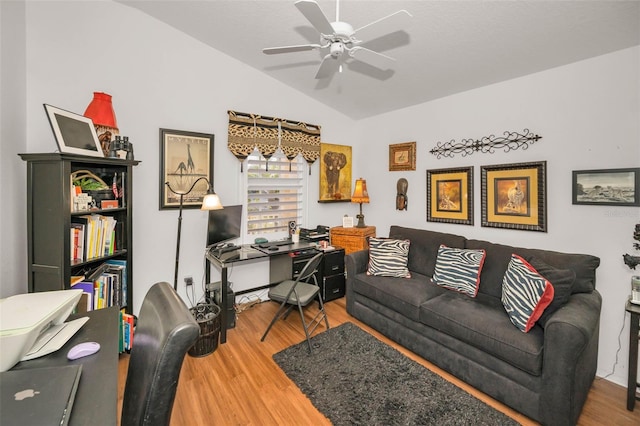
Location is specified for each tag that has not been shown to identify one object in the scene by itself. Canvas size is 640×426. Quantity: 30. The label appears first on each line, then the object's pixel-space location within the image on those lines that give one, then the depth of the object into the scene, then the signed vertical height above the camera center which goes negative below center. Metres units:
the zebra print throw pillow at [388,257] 3.12 -0.56
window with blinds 3.62 +0.21
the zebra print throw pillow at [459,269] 2.65 -0.60
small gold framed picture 3.81 +0.73
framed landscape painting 2.20 +0.18
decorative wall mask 3.90 +0.20
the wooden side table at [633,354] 1.89 -0.98
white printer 0.89 -0.40
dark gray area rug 1.87 -1.36
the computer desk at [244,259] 2.76 -0.54
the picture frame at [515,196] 2.68 +0.13
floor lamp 2.72 +0.03
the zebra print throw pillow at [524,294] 1.96 -0.63
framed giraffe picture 2.98 +0.48
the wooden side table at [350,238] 3.86 -0.41
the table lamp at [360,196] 4.17 +0.19
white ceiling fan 1.41 +1.01
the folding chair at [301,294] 2.72 -0.87
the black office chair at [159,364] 0.73 -0.43
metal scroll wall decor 2.79 +0.71
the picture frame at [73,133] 1.95 +0.56
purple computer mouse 1.01 -0.53
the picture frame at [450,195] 3.25 +0.16
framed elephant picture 4.23 +0.55
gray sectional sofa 1.73 -0.92
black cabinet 3.63 -0.87
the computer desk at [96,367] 0.75 -0.55
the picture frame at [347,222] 4.21 -0.21
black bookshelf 1.96 -0.08
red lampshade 2.29 +0.80
